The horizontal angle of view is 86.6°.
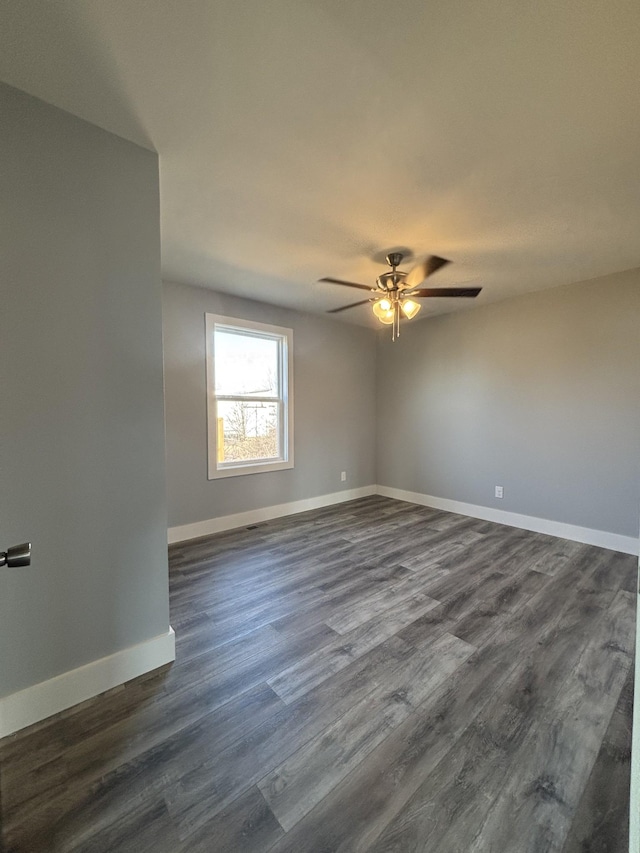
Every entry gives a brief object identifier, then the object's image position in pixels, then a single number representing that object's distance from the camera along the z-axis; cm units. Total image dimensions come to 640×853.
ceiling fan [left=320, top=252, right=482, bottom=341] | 261
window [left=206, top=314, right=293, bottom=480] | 359
